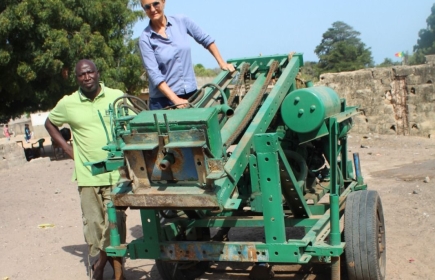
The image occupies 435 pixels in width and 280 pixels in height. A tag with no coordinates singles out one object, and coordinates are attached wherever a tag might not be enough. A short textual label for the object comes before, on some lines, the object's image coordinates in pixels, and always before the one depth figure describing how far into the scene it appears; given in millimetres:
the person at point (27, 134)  31906
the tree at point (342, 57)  40844
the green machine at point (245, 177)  3369
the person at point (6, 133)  35625
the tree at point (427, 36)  58753
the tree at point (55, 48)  16172
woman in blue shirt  4383
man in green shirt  5012
